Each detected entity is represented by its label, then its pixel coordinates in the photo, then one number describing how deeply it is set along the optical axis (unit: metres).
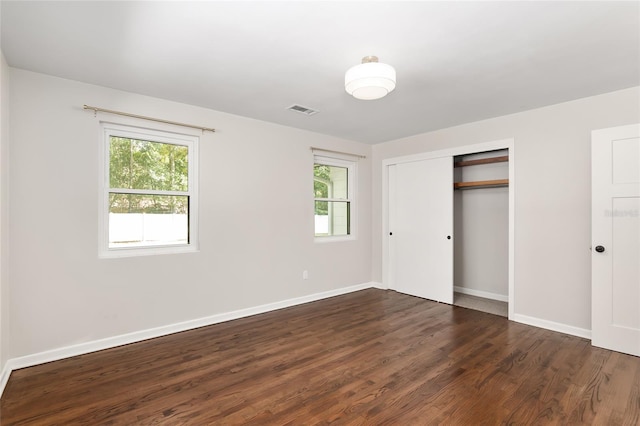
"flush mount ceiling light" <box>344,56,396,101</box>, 2.25
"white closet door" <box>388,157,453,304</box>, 4.57
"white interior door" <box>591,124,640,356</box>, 2.92
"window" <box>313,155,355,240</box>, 4.94
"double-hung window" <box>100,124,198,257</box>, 3.14
